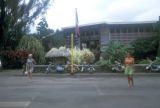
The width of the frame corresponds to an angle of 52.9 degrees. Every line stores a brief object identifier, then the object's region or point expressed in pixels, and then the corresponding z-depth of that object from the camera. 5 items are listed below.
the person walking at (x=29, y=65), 9.89
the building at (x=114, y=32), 17.20
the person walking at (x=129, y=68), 7.69
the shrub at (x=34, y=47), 14.41
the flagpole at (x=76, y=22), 13.12
